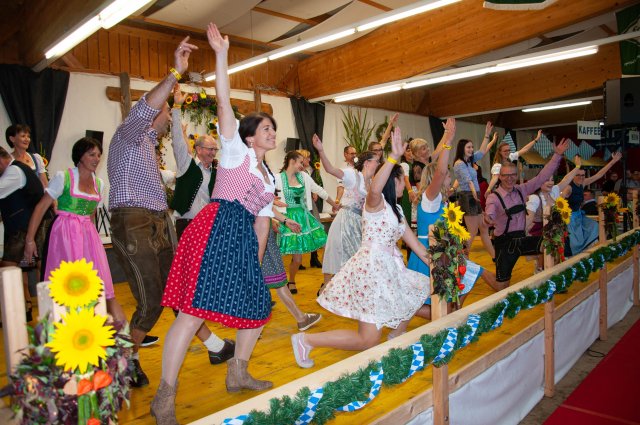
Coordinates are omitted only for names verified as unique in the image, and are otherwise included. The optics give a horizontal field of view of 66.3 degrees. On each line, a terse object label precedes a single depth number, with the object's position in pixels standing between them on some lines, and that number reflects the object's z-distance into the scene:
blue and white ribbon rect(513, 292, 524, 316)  2.55
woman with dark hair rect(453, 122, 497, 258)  5.70
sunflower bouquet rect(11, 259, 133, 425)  0.97
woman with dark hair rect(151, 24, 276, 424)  1.94
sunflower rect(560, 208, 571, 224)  3.97
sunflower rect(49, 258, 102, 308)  1.00
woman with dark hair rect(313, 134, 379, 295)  4.21
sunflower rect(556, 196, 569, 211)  4.09
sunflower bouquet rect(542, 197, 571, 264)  3.56
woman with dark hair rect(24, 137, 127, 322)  2.75
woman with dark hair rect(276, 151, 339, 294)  4.61
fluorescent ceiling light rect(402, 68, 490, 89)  8.15
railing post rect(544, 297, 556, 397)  2.95
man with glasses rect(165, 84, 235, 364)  2.99
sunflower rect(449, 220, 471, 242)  2.44
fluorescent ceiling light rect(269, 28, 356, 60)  6.30
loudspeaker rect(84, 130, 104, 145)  7.02
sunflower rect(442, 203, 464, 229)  2.51
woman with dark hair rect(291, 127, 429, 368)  2.69
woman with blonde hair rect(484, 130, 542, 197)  5.38
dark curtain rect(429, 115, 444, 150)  12.94
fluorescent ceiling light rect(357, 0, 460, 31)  5.26
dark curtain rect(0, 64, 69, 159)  6.43
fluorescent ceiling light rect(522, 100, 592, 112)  11.94
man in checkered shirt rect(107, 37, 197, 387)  2.45
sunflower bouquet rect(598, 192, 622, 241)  4.55
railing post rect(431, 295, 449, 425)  1.97
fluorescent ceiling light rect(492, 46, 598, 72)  7.05
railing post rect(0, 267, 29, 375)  0.99
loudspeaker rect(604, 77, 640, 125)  6.12
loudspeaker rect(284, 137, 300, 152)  9.58
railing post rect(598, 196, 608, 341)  3.91
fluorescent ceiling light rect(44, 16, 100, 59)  5.07
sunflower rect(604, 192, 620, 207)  4.61
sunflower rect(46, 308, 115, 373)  0.98
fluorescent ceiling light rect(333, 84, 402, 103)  9.08
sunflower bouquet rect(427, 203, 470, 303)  2.21
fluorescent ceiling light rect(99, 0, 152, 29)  4.62
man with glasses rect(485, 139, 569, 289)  4.34
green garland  1.29
